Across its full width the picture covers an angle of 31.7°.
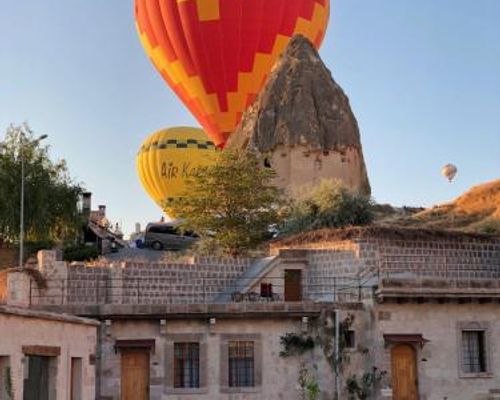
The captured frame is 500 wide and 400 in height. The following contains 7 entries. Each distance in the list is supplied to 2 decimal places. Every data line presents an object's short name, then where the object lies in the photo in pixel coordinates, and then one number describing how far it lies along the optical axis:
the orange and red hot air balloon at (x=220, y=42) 51.91
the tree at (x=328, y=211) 37.59
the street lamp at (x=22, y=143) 45.61
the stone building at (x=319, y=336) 24.88
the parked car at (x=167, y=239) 51.12
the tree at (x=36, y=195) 44.31
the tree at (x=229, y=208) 37.06
